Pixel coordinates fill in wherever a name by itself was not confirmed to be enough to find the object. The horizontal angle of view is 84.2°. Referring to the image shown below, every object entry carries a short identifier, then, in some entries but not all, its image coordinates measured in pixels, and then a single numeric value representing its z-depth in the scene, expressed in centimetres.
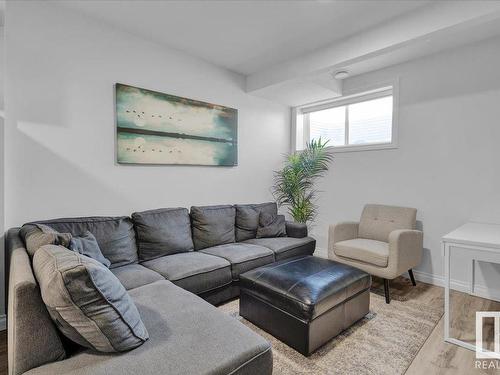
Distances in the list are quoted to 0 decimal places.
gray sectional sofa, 104
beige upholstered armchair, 260
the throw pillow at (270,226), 340
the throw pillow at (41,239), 150
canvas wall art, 274
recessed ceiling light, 332
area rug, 171
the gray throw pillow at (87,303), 99
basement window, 355
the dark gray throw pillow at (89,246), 183
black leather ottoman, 181
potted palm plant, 401
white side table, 185
